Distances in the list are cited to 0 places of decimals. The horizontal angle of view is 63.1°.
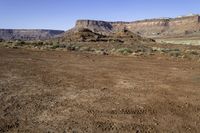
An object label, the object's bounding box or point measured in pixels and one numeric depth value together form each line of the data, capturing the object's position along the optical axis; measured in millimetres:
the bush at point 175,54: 13762
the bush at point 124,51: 14938
